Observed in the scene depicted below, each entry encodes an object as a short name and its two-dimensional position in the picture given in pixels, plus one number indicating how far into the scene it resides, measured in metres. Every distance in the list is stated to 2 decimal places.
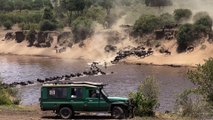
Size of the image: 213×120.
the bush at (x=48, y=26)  132.25
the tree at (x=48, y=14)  135.18
